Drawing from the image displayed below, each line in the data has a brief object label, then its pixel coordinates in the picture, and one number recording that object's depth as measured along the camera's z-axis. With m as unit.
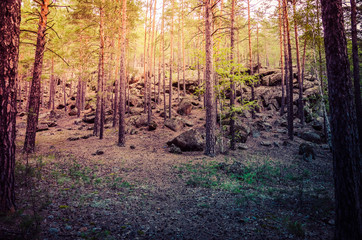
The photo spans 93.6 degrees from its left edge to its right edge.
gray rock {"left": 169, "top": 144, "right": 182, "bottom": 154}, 12.64
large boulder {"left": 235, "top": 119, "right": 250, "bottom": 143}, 15.69
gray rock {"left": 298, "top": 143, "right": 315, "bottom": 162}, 12.40
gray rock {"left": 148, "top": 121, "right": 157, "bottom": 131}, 19.19
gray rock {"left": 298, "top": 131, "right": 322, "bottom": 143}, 17.05
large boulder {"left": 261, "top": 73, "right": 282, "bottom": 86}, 27.94
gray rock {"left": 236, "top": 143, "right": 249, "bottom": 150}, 14.35
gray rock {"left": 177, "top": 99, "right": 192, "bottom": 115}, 24.47
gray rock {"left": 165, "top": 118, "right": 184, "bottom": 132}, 19.46
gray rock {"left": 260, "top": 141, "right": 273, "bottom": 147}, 15.72
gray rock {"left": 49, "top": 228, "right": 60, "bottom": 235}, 3.32
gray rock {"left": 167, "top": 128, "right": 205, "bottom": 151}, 13.07
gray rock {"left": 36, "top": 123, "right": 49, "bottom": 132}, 19.60
